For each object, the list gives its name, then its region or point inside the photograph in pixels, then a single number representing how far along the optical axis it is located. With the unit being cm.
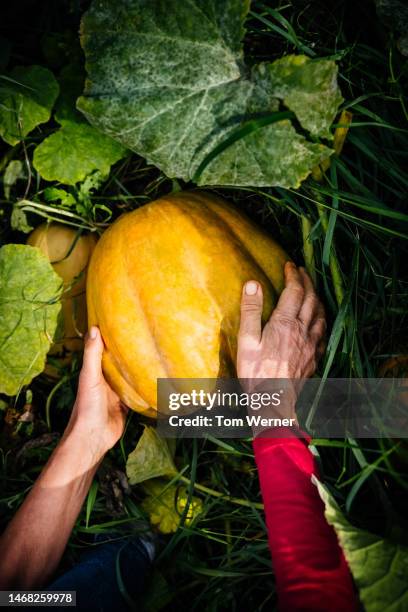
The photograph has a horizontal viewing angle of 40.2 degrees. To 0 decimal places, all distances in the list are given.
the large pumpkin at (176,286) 132
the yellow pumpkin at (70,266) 165
